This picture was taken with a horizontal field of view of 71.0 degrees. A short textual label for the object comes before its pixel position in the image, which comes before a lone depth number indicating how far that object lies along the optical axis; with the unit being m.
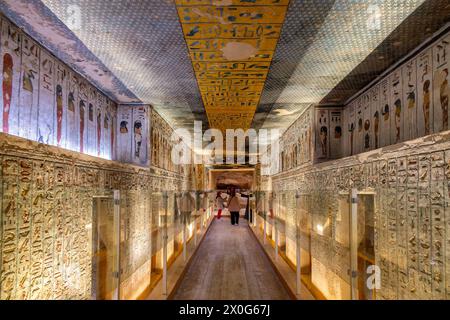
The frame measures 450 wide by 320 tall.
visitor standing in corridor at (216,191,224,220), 21.63
